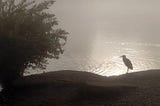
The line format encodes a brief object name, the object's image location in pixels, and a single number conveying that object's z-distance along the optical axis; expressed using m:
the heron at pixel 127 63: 27.34
